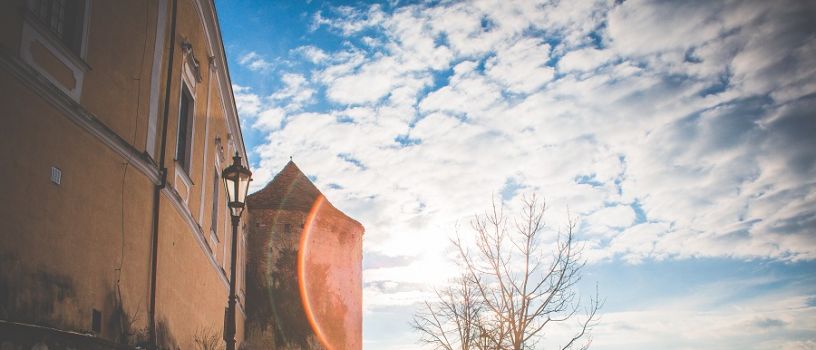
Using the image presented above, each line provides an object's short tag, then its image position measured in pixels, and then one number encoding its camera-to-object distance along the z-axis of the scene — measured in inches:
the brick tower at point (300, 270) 998.4
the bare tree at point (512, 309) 539.2
